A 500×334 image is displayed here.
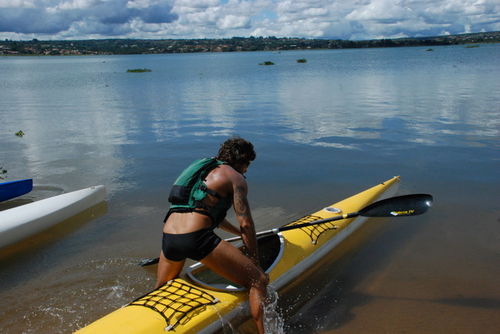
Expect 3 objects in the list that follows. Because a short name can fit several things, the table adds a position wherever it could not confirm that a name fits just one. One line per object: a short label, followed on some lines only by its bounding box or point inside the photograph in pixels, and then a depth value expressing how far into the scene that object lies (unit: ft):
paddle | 20.06
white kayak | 21.24
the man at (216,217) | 12.86
